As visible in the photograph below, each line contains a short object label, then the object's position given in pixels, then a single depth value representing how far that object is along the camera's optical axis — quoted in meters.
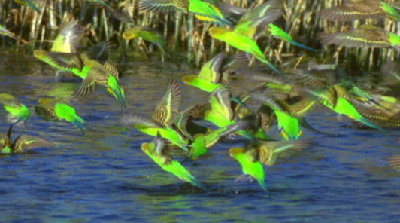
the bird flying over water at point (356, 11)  21.02
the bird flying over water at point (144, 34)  22.20
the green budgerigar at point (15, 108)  20.33
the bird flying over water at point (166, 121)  16.78
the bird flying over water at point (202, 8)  19.39
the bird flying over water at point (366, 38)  21.19
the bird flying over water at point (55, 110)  19.92
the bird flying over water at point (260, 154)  16.52
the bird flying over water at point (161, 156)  16.66
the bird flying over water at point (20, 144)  20.41
